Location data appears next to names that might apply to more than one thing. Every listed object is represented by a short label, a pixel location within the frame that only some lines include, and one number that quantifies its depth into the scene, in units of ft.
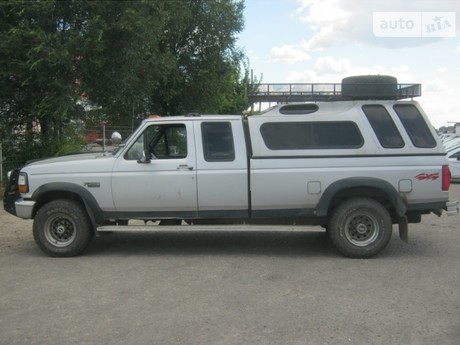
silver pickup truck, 22.84
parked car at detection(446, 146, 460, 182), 63.70
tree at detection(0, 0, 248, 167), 35.94
